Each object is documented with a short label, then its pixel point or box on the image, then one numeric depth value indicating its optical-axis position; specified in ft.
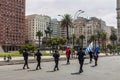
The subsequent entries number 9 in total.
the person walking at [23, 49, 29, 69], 38.07
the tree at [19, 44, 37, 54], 121.61
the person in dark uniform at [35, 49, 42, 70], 36.57
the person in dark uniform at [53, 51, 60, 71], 35.41
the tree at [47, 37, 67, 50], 174.72
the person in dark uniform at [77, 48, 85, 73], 31.51
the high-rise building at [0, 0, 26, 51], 225.85
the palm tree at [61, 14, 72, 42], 162.30
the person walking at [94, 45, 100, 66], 44.51
